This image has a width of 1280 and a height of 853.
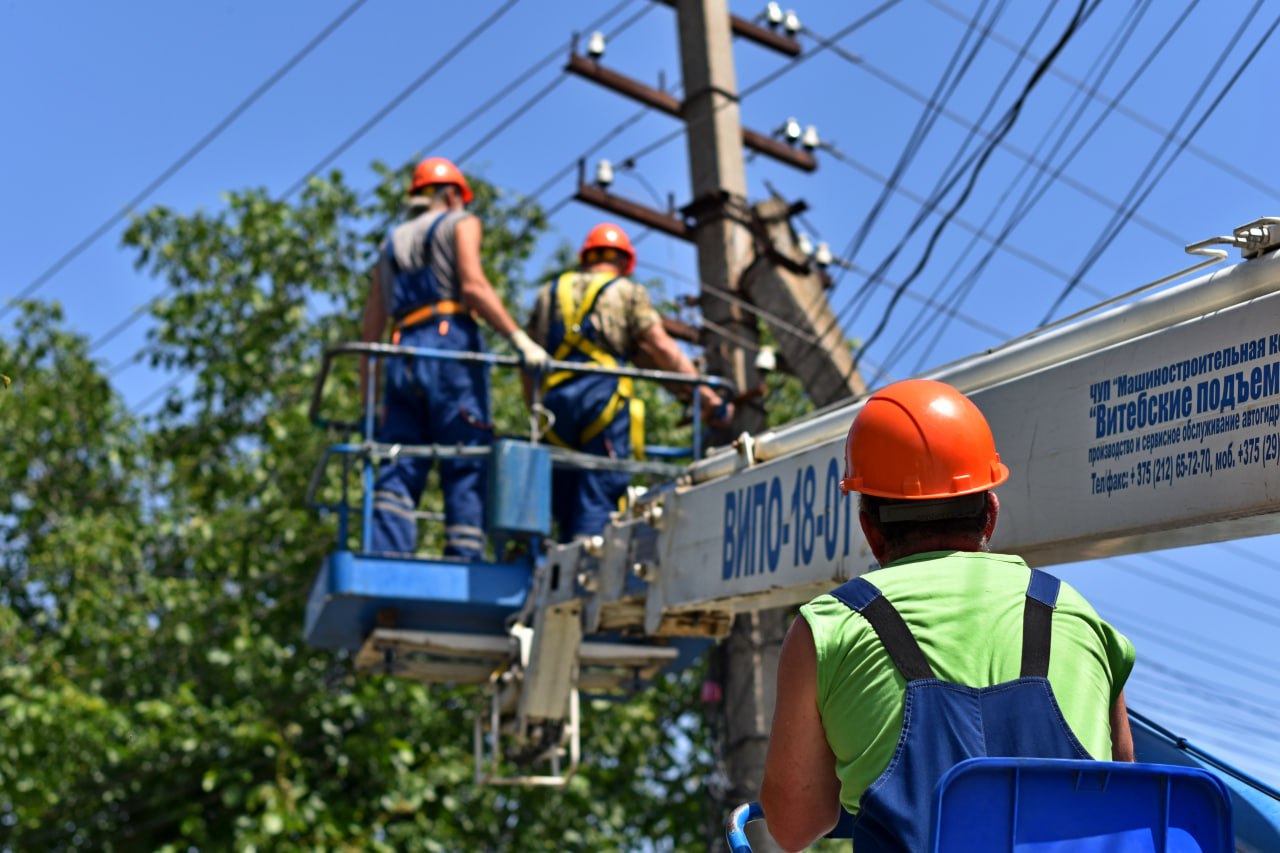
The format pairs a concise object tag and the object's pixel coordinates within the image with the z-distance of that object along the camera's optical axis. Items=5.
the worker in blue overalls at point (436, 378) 14.93
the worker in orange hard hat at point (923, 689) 4.34
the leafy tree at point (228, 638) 22.50
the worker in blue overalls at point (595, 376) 15.29
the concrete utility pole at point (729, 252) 19.44
